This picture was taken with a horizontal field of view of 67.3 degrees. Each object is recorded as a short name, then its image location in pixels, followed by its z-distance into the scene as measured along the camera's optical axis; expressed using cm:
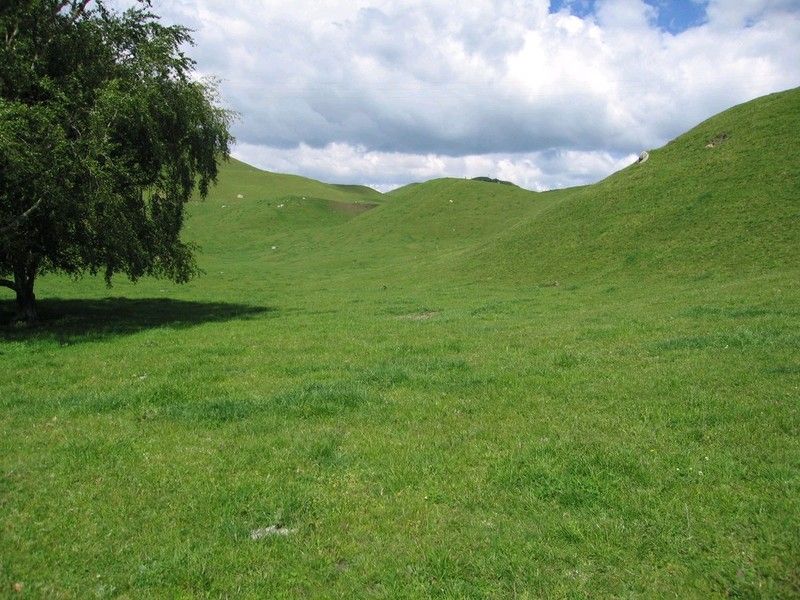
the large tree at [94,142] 1884
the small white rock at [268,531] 689
